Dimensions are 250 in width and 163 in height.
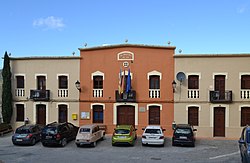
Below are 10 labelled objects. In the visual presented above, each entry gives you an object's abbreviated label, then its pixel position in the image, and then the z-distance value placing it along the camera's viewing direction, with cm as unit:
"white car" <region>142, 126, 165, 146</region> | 1784
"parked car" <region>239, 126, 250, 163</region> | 1075
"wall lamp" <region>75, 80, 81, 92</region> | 2302
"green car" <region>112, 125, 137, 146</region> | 1791
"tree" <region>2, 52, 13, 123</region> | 2386
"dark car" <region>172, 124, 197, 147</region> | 1792
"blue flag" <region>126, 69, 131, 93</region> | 2239
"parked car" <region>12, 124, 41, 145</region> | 1836
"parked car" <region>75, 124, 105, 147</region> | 1778
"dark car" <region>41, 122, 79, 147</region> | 1784
